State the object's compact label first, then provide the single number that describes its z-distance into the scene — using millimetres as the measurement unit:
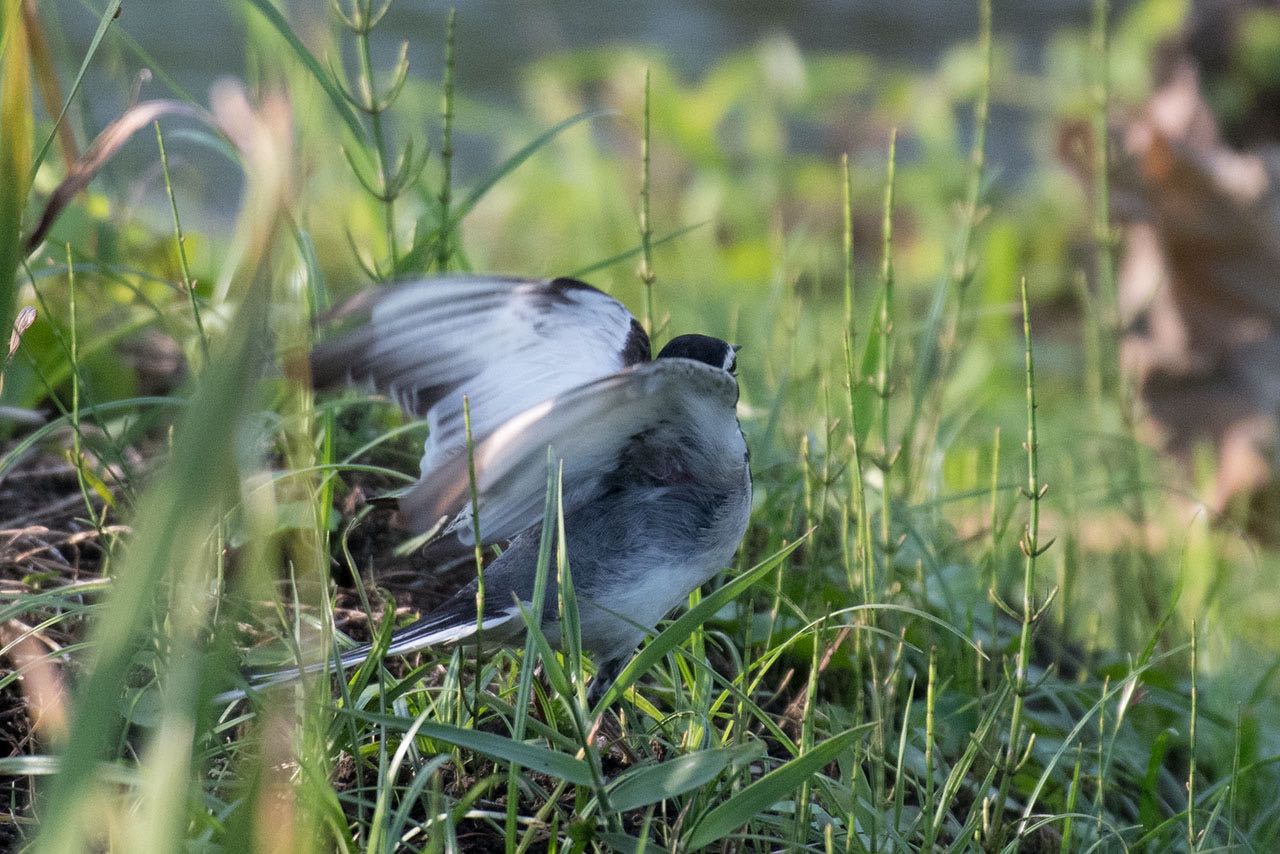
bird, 4896
